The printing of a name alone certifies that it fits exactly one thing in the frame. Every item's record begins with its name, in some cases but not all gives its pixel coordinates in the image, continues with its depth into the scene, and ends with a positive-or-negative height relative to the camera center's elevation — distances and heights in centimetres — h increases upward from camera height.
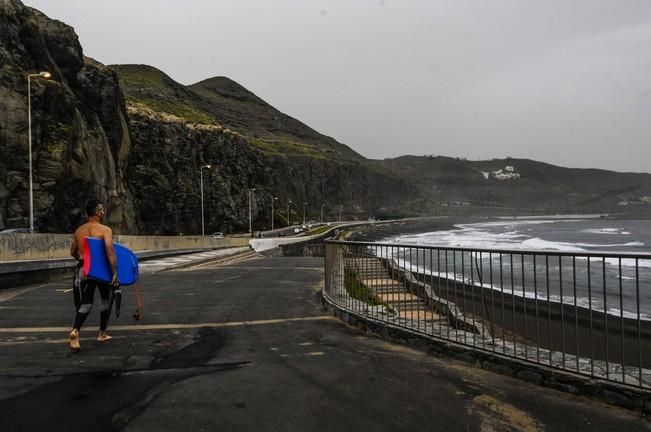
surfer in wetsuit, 617 -66
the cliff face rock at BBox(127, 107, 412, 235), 7775 +854
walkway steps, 763 -119
